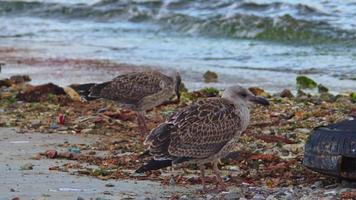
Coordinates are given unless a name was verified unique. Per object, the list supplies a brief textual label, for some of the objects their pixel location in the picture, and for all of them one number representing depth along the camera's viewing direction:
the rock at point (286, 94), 23.87
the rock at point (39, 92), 23.25
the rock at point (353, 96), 22.63
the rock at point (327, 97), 22.84
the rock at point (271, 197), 12.77
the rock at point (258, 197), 12.82
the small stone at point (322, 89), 25.46
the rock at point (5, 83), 26.45
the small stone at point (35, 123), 19.54
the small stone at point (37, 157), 15.96
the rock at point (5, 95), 23.55
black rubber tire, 13.11
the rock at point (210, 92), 23.70
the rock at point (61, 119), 20.00
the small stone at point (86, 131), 19.07
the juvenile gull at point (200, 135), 13.45
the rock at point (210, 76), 28.98
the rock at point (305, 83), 26.56
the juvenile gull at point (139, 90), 19.62
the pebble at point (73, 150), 16.83
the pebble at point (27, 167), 14.84
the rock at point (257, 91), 23.86
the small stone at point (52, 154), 16.07
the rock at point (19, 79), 27.27
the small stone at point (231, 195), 13.02
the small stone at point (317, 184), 13.63
